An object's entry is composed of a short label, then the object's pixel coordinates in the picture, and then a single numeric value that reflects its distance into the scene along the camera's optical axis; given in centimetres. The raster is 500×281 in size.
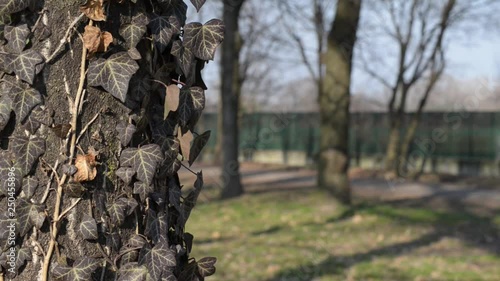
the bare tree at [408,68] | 2158
